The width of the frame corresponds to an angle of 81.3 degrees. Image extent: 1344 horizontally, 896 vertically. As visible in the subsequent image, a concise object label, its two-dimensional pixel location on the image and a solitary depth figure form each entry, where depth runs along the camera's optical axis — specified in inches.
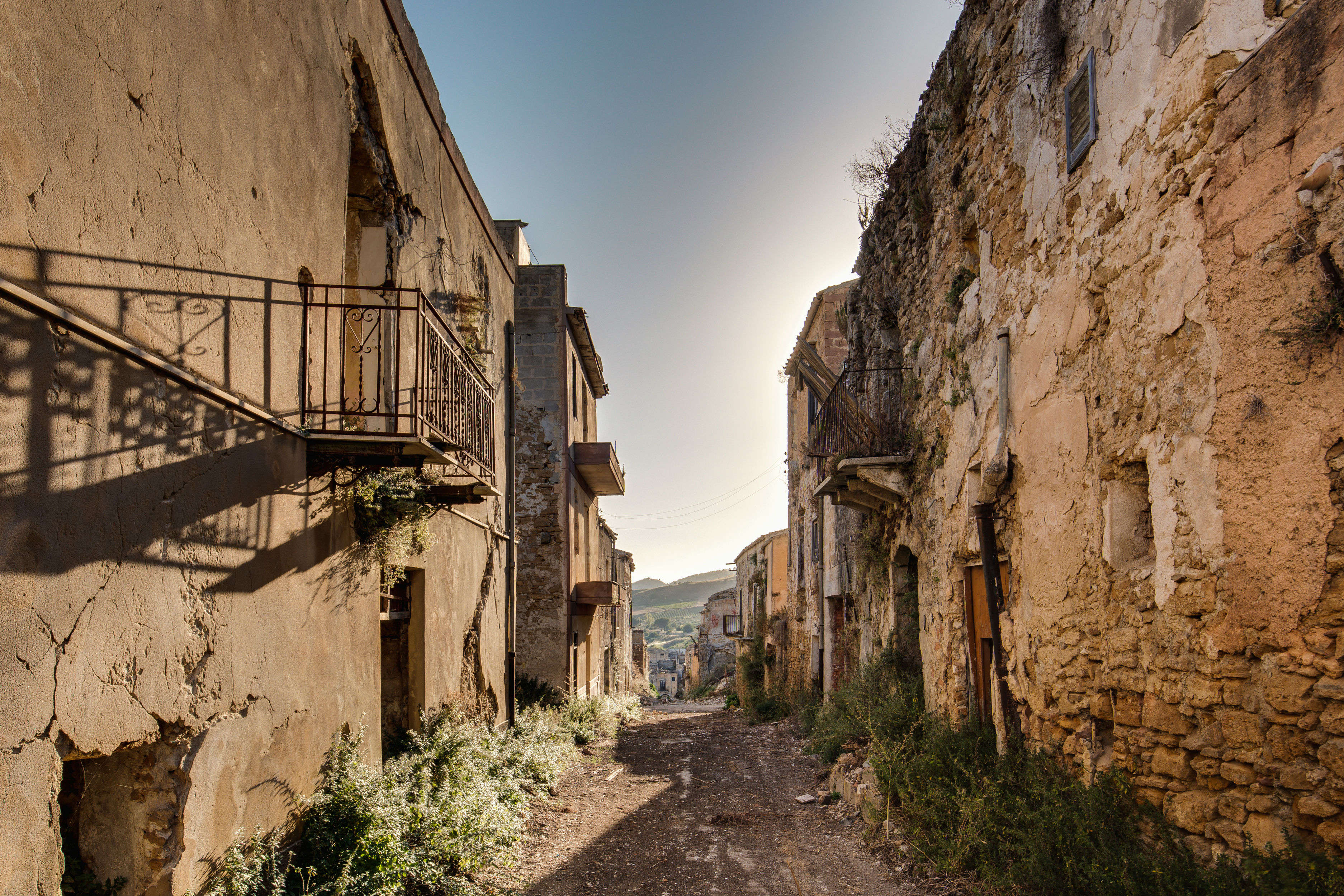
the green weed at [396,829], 167.3
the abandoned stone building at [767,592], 867.4
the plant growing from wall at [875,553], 430.9
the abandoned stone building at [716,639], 1581.0
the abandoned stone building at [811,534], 592.4
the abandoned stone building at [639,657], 1604.5
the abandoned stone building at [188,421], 113.5
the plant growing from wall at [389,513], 232.4
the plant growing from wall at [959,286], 315.9
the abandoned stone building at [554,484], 578.2
